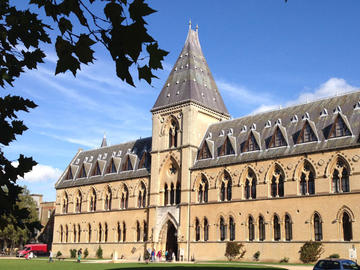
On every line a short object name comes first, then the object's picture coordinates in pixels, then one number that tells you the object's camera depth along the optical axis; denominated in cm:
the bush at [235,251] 3934
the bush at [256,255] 3831
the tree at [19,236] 6315
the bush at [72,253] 5584
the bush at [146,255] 4524
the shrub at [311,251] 3438
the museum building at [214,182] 3547
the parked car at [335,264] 1920
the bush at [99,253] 5262
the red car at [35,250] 5997
